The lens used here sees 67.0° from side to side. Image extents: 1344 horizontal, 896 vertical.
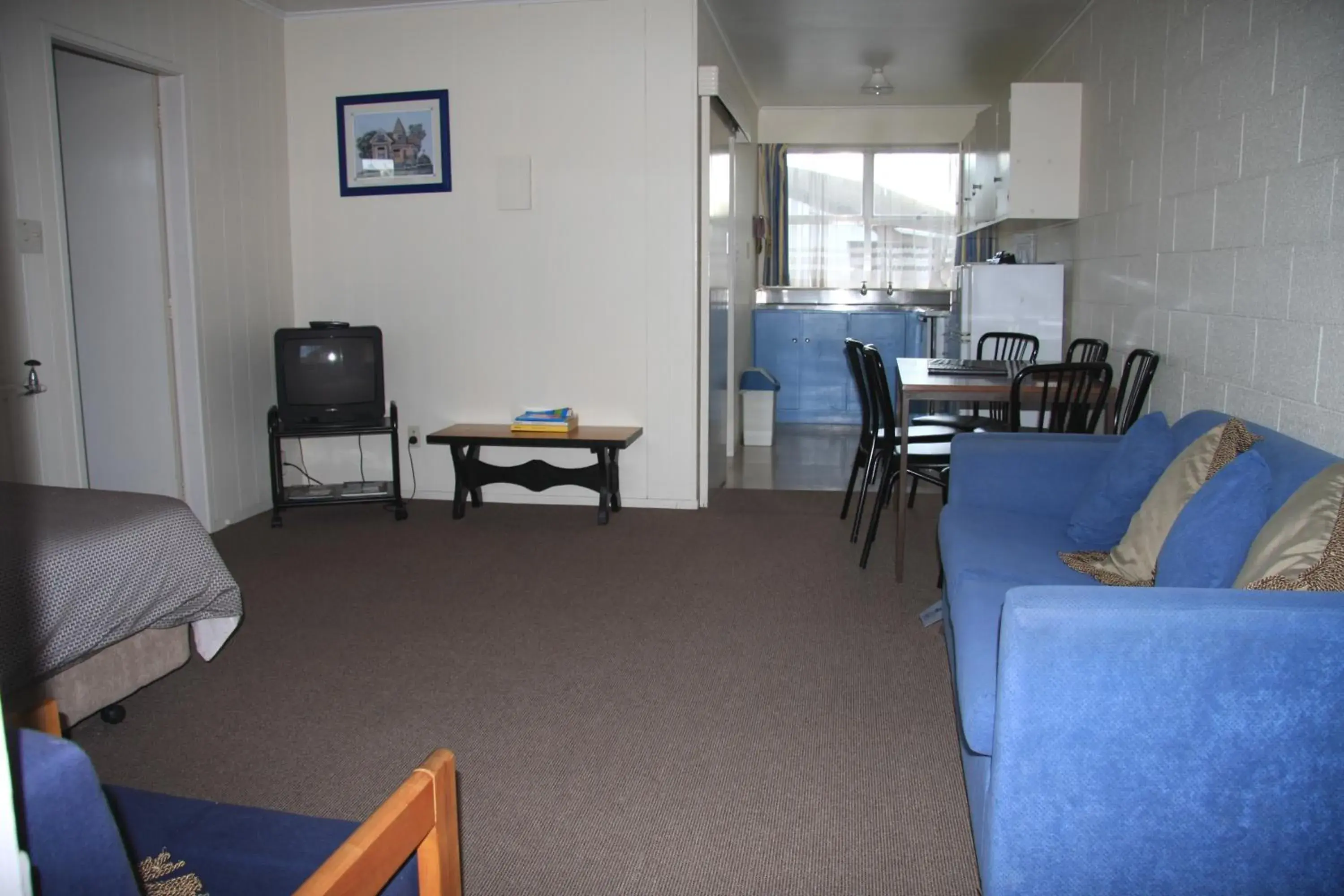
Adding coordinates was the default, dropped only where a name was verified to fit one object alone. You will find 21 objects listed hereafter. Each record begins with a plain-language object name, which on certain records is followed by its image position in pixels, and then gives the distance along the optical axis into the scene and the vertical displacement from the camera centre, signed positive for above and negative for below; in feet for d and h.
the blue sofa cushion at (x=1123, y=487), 8.83 -1.60
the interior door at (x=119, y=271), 14.32 +0.46
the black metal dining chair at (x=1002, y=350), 16.74 -0.78
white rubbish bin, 23.31 -2.35
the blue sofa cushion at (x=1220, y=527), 6.36 -1.41
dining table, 12.04 -1.04
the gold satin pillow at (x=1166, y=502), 7.61 -1.50
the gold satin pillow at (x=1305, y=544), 5.48 -1.36
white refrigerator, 17.10 +0.03
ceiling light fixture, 22.03 +4.77
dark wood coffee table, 15.85 -2.57
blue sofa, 4.95 -2.16
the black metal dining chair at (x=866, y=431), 13.84 -1.79
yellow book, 16.15 -1.96
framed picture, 16.75 +2.65
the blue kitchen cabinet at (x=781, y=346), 26.48 -1.09
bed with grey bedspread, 7.29 -2.13
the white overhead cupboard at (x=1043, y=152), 16.37 +2.44
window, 27.48 +2.32
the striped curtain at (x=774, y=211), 27.27 +2.48
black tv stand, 15.65 -2.94
